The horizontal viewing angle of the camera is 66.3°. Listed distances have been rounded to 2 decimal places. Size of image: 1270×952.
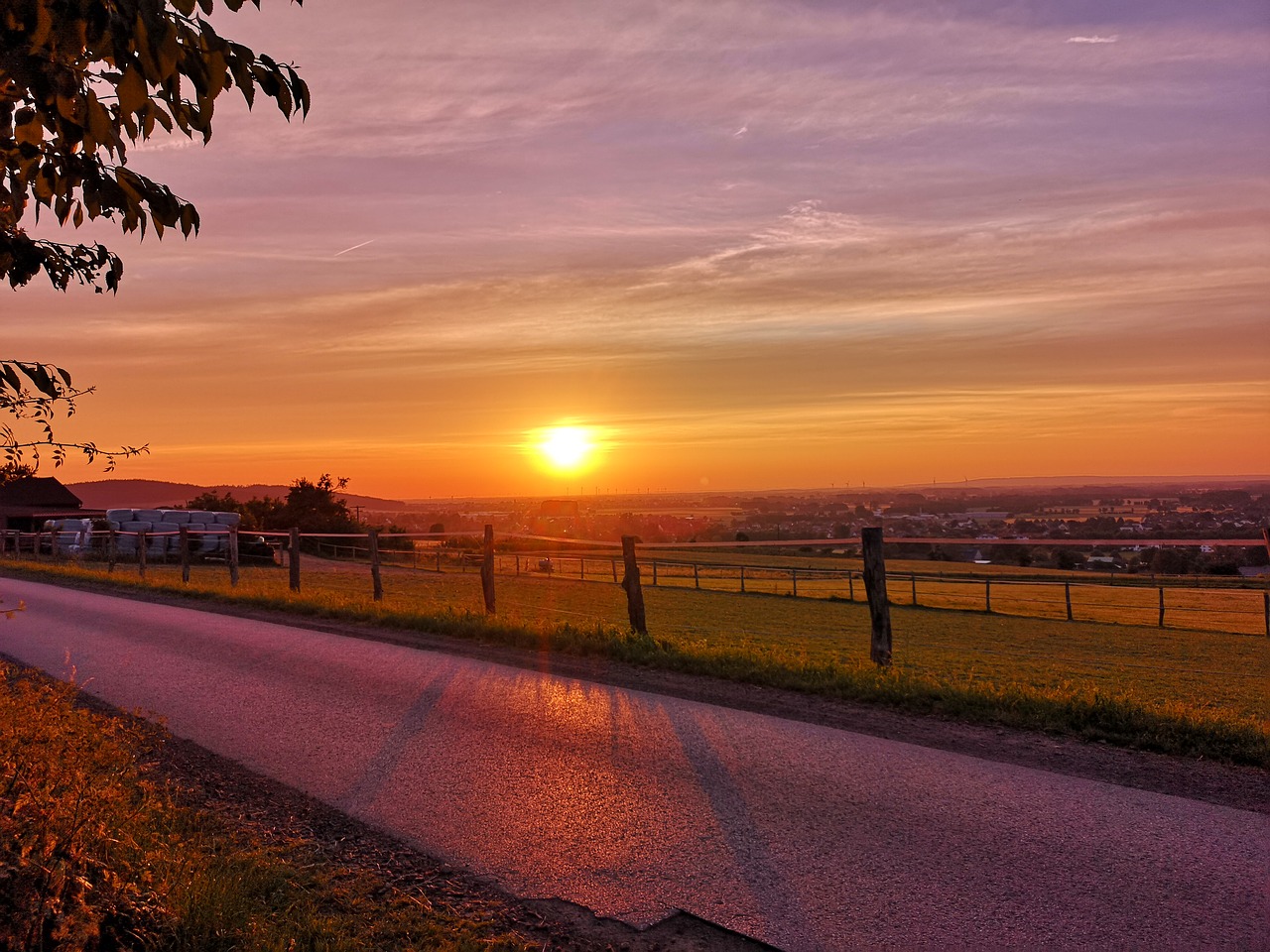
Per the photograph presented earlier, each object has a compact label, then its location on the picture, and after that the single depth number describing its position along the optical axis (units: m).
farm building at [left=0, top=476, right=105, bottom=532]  59.09
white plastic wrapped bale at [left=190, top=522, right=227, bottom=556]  42.84
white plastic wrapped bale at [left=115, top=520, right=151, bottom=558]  40.94
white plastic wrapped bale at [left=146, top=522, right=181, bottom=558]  39.97
